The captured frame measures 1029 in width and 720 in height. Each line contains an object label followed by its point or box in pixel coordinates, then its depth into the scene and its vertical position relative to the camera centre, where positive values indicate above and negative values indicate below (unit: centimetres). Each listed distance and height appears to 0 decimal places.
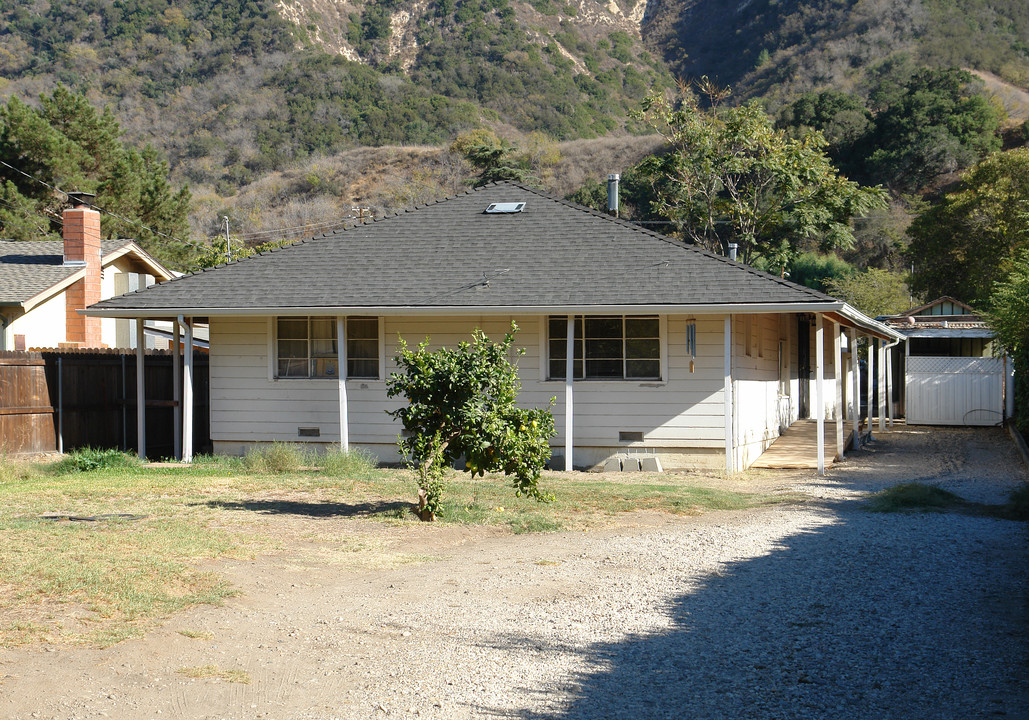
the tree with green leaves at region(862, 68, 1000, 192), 4866 +1072
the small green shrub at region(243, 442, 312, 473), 1530 -146
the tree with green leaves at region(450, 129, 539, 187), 4406 +877
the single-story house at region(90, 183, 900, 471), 1591 +55
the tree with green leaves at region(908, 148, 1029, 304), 3130 +391
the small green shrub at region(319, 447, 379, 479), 1471 -150
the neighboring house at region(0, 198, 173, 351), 2330 +189
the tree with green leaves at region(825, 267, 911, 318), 3566 +225
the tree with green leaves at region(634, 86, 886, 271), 3017 +536
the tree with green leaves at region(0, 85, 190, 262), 3416 +653
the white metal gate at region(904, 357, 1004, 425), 2562 -89
